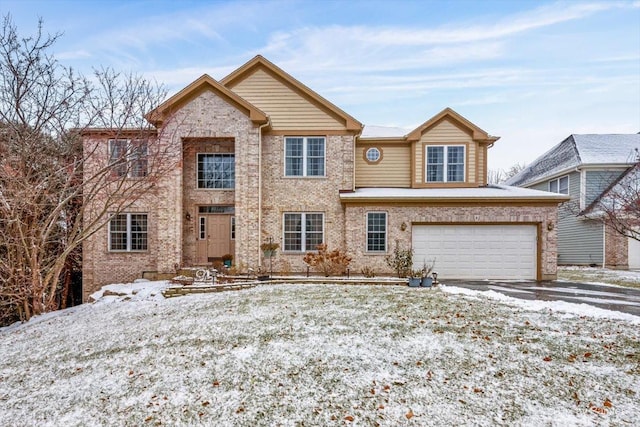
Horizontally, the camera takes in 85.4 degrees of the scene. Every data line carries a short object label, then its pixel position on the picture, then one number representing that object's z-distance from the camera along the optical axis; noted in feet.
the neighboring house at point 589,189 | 58.57
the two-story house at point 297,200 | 43.73
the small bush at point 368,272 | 41.91
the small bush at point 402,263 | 39.74
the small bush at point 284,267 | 45.24
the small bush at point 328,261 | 41.34
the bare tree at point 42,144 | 31.24
